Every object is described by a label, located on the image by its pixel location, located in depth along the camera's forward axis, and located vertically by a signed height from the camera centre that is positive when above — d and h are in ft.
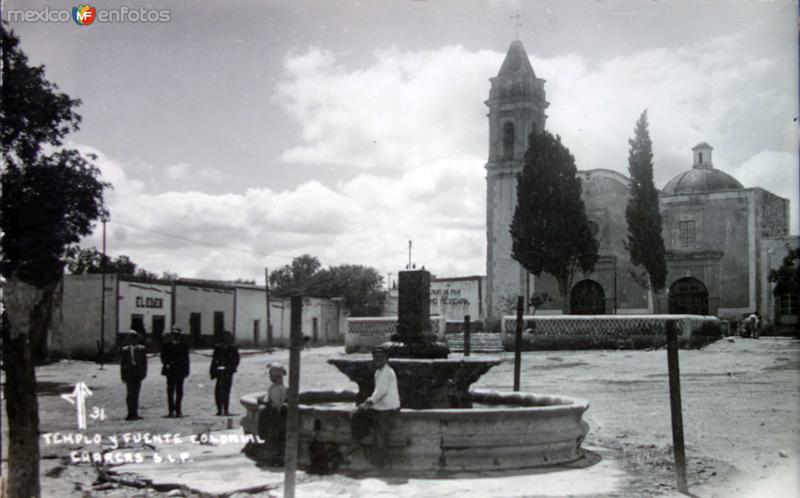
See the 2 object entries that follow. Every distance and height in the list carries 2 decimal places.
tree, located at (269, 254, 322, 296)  223.26 +7.80
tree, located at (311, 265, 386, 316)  204.74 +3.44
